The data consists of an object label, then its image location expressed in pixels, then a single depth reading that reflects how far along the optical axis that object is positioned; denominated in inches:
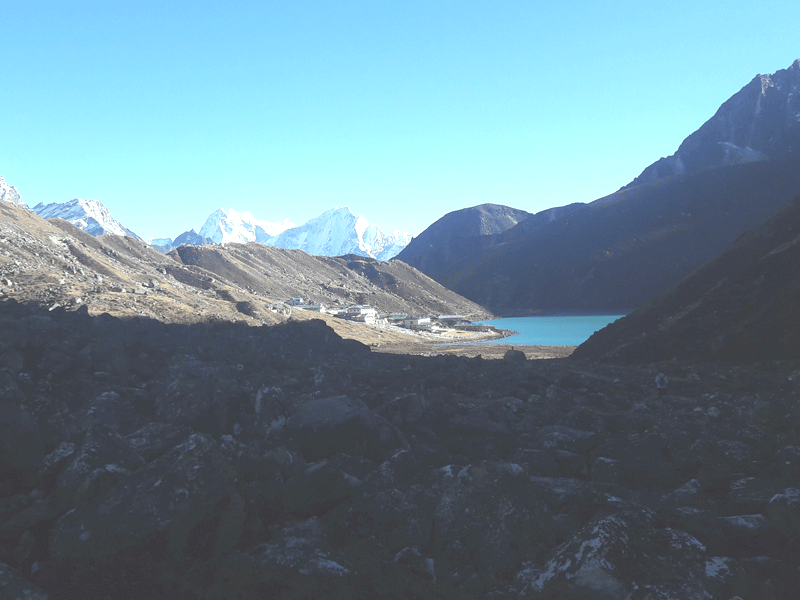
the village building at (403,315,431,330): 4941.2
